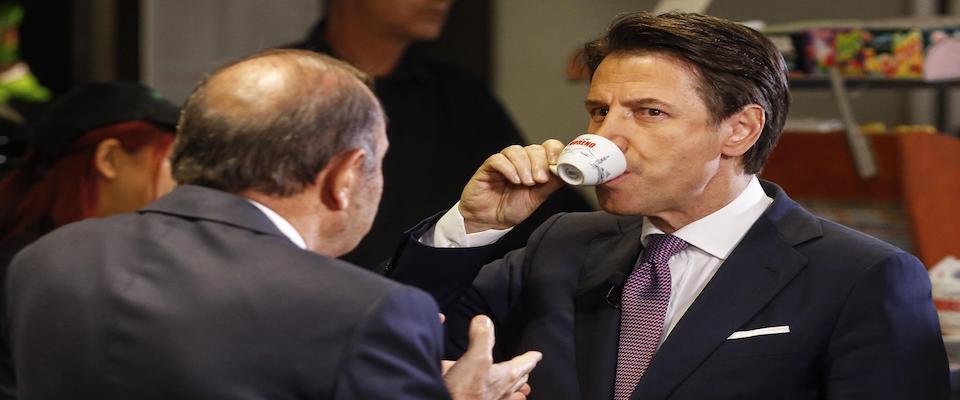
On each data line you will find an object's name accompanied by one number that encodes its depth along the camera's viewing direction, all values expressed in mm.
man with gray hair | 2822
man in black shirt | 6758
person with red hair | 5906
